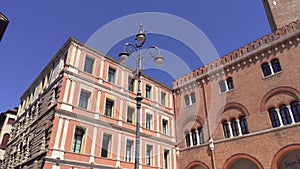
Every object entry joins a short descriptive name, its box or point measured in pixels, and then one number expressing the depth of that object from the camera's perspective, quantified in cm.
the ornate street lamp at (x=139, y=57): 895
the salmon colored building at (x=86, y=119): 1416
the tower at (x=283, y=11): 1959
